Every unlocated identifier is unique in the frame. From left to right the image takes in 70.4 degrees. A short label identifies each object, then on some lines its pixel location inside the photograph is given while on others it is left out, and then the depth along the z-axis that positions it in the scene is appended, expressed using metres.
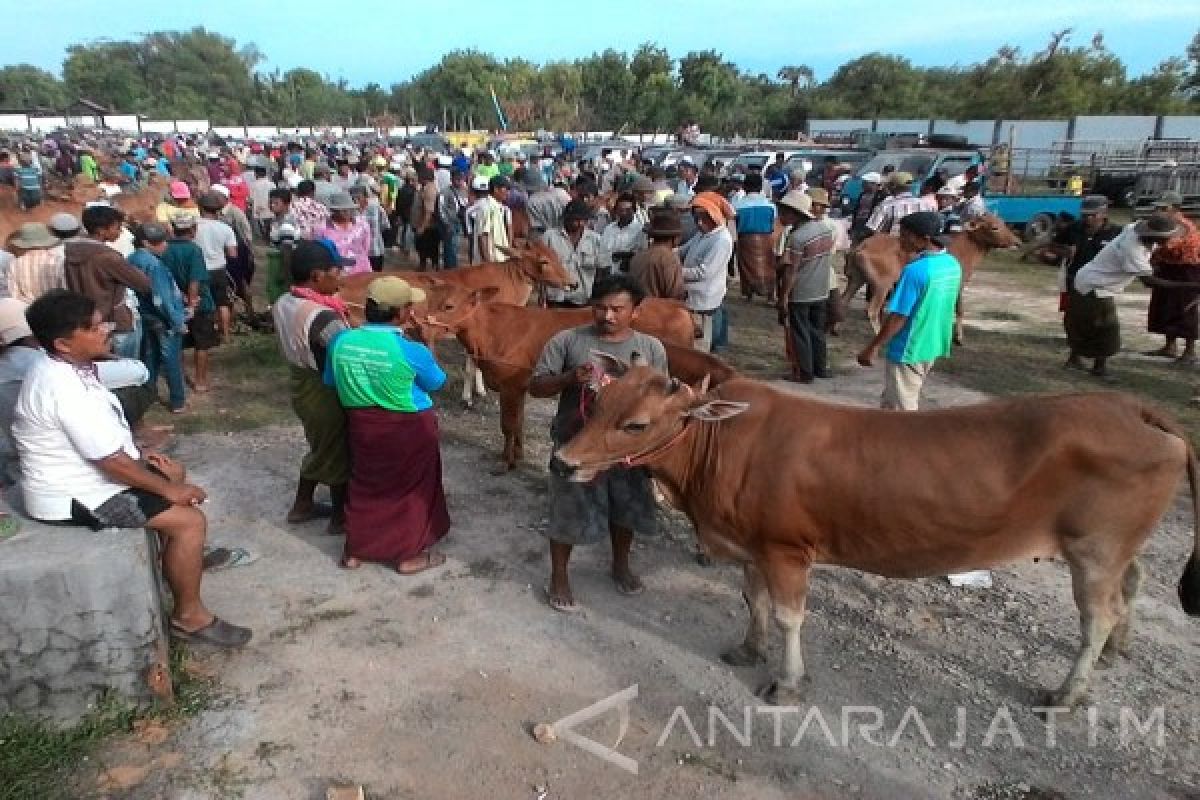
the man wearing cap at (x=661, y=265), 7.27
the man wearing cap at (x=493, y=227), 10.72
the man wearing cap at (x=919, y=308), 5.18
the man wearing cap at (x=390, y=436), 4.75
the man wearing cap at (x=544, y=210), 11.69
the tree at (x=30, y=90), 100.69
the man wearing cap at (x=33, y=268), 6.49
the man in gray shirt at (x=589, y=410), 4.35
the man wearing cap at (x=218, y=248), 9.03
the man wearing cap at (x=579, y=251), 8.95
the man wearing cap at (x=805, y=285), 8.32
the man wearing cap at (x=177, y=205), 9.65
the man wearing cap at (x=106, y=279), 6.45
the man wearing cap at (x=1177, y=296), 8.90
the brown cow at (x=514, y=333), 6.61
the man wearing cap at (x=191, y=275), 7.89
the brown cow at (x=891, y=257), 10.05
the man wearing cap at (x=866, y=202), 14.54
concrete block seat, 3.56
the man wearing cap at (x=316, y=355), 5.21
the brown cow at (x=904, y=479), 3.62
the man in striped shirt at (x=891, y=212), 11.64
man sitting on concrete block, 3.58
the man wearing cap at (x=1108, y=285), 8.23
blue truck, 17.80
